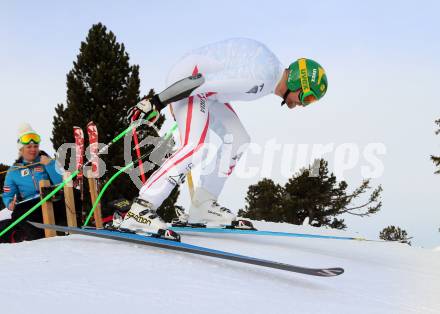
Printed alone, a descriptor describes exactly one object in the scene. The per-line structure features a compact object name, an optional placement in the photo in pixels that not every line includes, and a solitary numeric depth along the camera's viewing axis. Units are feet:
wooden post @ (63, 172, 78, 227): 19.17
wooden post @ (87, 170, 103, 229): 21.20
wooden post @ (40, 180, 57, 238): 18.17
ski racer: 13.93
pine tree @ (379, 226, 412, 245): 105.29
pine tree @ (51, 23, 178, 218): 65.67
